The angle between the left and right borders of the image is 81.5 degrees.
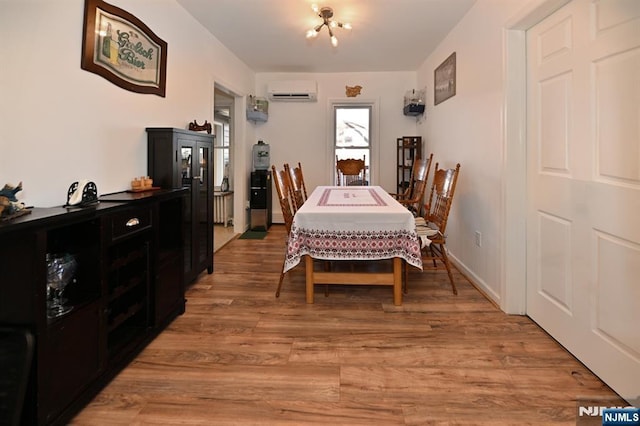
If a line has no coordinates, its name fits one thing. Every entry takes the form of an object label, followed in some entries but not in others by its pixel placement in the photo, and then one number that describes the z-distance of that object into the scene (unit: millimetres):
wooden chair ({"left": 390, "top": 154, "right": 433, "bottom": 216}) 4141
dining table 2646
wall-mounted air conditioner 5914
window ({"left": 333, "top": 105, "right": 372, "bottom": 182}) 6297
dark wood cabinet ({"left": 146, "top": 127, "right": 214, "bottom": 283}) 2898
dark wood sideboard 1366
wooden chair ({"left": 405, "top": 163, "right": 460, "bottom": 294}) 3047
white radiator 6223
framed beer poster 2232
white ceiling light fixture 3436
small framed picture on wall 4023
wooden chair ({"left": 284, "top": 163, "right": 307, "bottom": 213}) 3600
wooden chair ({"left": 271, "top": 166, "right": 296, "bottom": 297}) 3062
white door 1664
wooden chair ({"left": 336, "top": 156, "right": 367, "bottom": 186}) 5168
